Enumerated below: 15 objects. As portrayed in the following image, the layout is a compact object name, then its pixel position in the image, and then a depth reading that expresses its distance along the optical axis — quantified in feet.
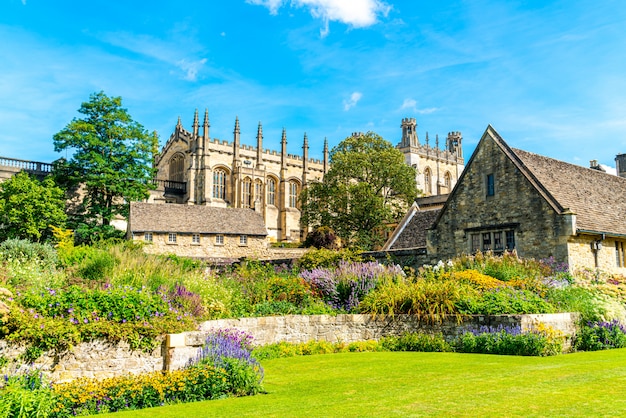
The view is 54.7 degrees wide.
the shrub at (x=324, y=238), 158.71
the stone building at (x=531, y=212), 67.21
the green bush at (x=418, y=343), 44.96
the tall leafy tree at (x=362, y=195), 156.35
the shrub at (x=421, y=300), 47.37
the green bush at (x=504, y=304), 46.16
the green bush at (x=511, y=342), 41.22
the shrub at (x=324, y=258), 75.25
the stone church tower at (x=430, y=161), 310.45
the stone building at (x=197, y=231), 123.75
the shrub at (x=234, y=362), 31.68
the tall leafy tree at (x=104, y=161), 146.92
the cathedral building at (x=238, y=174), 228.63
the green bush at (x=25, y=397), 25.94
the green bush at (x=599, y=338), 45.37
